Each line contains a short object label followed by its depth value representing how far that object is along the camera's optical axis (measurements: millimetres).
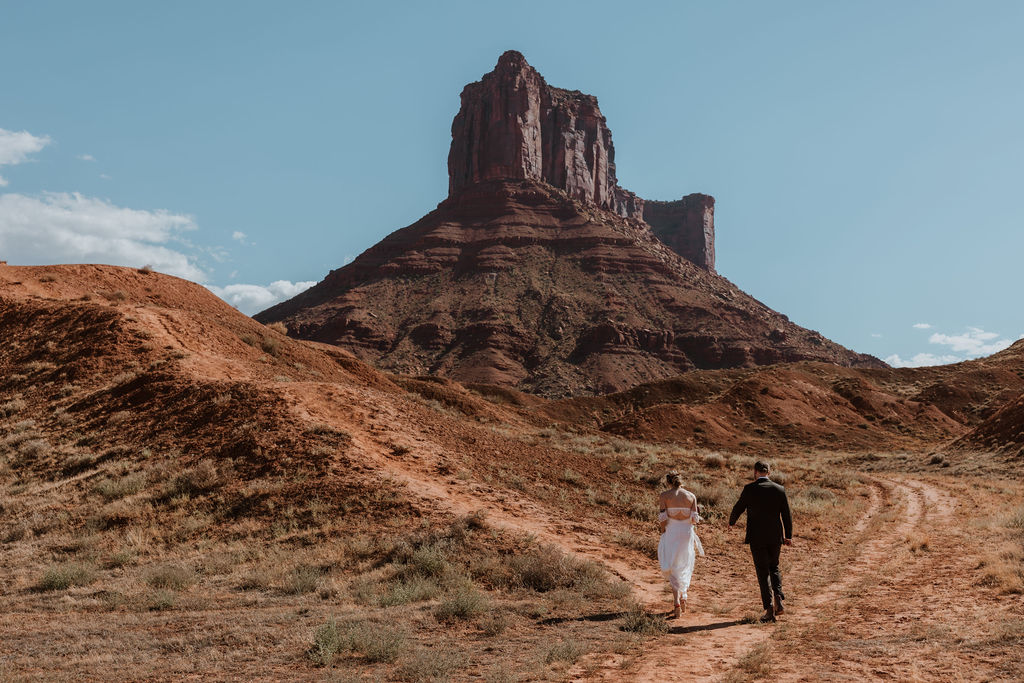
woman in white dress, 9008
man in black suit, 8594
